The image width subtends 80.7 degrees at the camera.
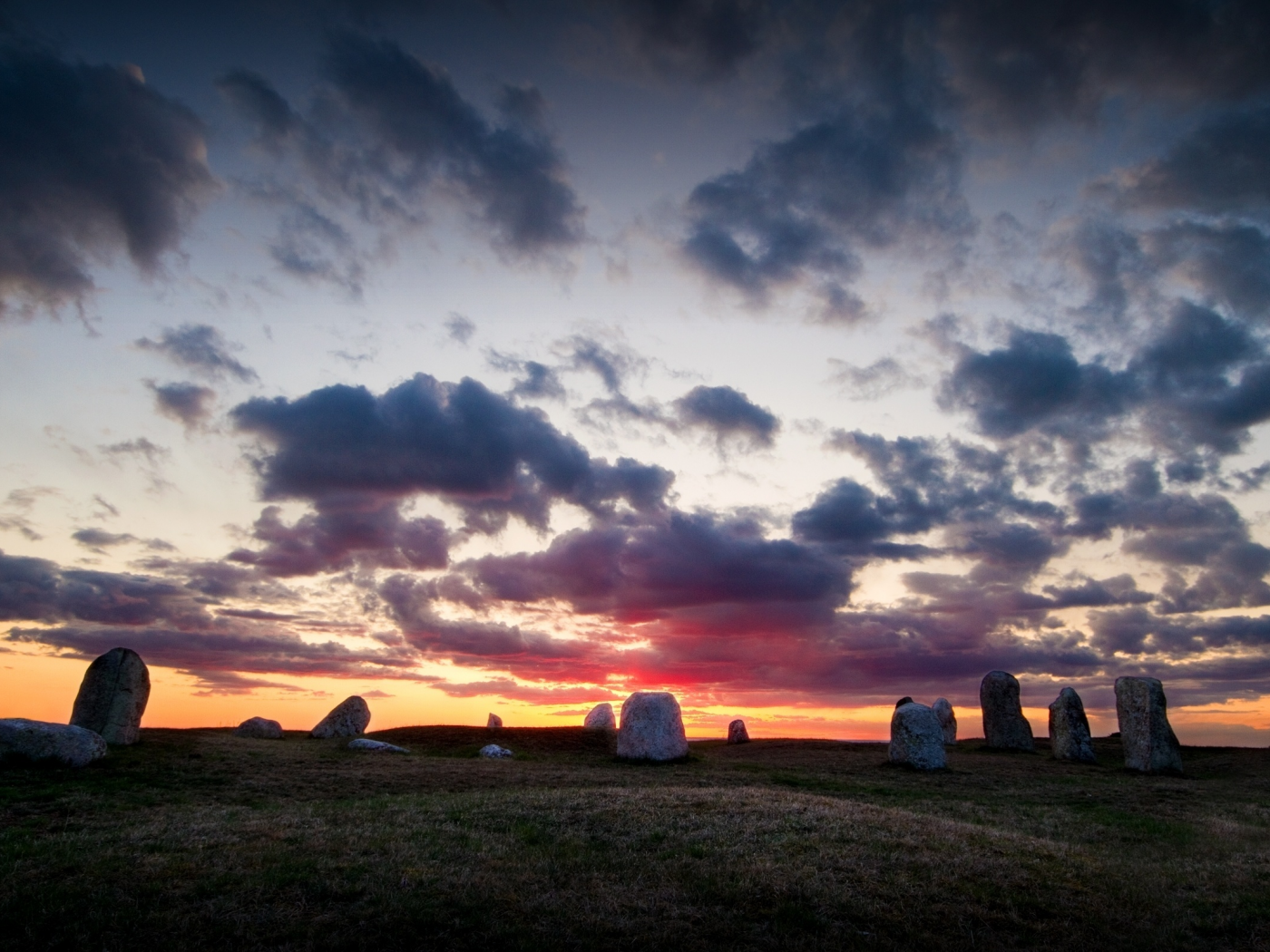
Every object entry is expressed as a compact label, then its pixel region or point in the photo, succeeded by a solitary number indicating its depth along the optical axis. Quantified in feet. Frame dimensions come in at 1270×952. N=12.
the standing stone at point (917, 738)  103.76
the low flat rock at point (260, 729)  128.57
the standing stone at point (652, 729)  107.34
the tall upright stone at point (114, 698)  89.71
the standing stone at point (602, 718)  160.66
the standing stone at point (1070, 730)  124.16
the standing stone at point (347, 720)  131.03
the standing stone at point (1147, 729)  109.70
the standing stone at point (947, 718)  152.97
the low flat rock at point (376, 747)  108.06
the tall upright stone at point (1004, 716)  138.92
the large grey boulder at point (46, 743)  72.28
